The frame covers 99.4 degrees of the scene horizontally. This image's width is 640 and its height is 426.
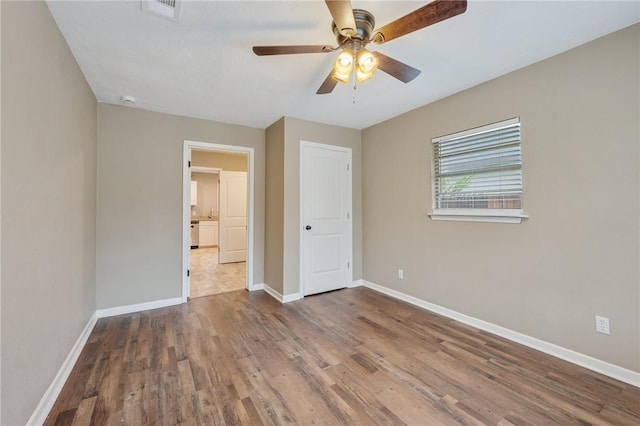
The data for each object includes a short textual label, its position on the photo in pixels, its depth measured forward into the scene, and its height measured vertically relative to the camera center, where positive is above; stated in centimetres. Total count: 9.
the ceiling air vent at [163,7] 164 +130
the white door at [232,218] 597 -1
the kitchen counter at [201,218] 808 -2
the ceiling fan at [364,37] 131 +101
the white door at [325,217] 378 -1
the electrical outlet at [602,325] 198 -81
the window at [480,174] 249 +42
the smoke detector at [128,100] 295 +131
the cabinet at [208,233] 819 -48
